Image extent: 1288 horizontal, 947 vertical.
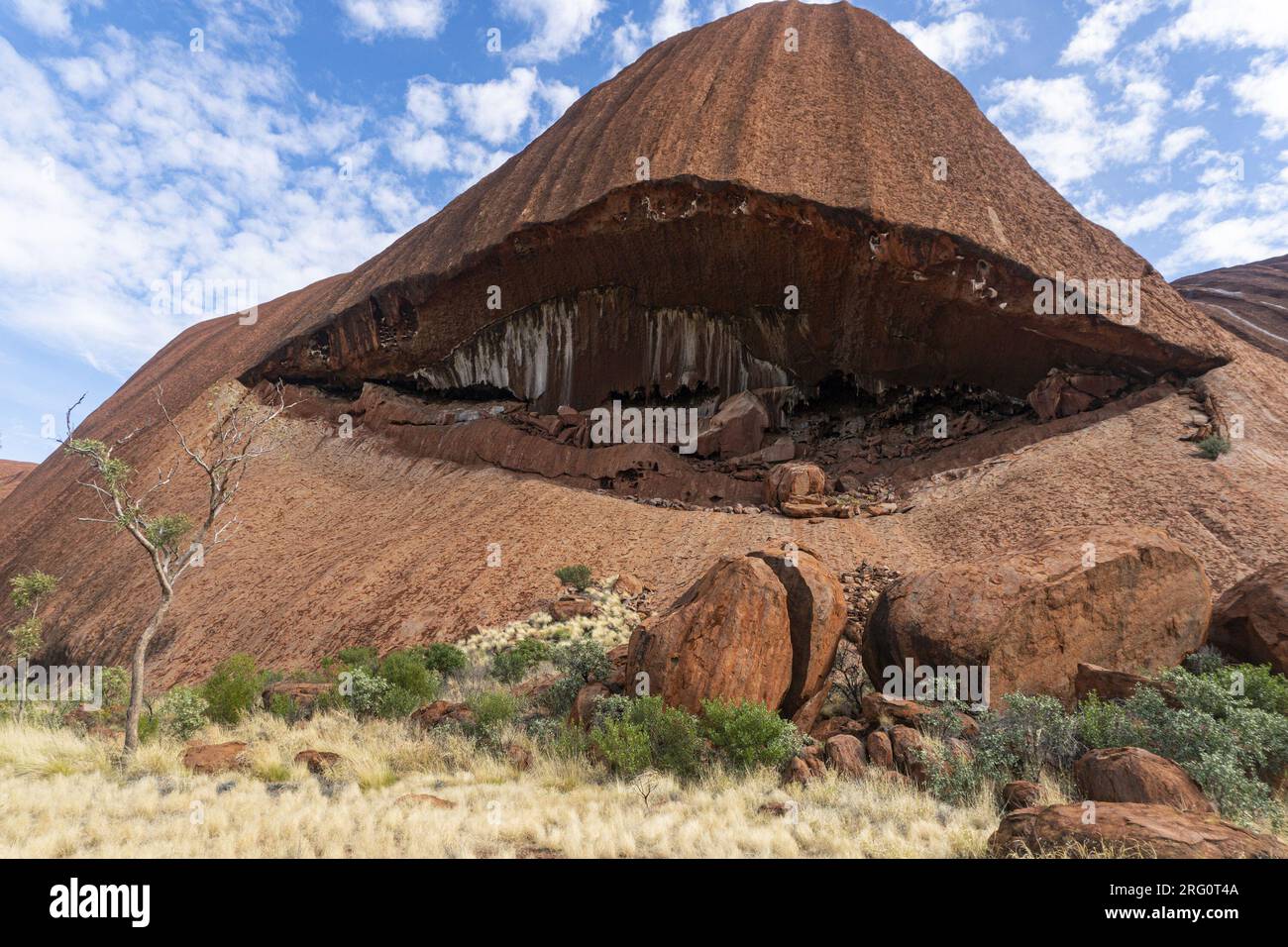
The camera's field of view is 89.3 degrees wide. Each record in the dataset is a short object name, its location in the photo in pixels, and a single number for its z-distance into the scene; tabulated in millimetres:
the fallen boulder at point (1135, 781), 5016
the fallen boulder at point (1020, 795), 5445
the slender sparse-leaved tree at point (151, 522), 7953
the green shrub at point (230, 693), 9914
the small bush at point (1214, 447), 15102
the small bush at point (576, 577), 15625
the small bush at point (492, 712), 8227
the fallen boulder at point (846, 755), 6598
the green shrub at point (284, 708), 9957
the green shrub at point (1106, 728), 6508
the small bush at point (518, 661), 11914
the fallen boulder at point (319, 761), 7145
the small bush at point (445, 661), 12711
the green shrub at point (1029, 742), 6484
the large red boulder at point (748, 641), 7844
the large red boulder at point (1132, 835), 3969
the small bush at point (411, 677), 10656
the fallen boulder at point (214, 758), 7258
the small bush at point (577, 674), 9484
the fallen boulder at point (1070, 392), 18062
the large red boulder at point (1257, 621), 8125
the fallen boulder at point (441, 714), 8812
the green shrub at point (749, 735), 6832
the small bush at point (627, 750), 6711
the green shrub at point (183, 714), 9023
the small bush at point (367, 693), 10039
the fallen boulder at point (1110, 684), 7207
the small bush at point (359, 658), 12647
